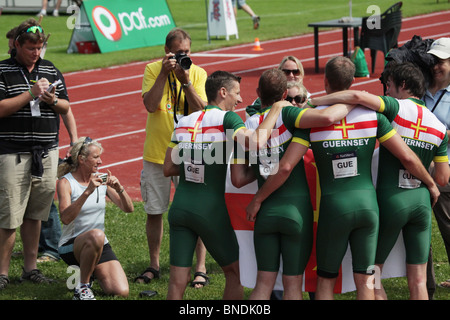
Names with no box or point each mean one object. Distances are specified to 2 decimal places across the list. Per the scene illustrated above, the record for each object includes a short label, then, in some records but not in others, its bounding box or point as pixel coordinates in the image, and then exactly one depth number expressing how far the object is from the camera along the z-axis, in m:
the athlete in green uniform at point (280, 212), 10.38
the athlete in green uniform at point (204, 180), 10.77
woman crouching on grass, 12.87
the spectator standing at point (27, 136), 13.13
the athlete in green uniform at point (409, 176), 10.56
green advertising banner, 41.66
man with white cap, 12.33
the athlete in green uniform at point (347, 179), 10.18
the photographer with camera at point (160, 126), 13.59
